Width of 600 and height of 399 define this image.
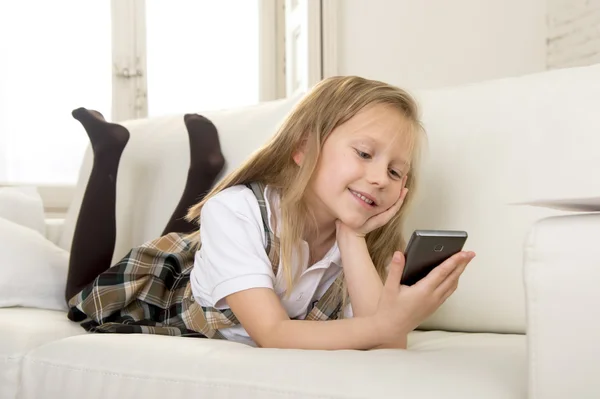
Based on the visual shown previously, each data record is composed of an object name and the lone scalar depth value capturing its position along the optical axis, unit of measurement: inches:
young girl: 50.1
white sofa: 29.4
